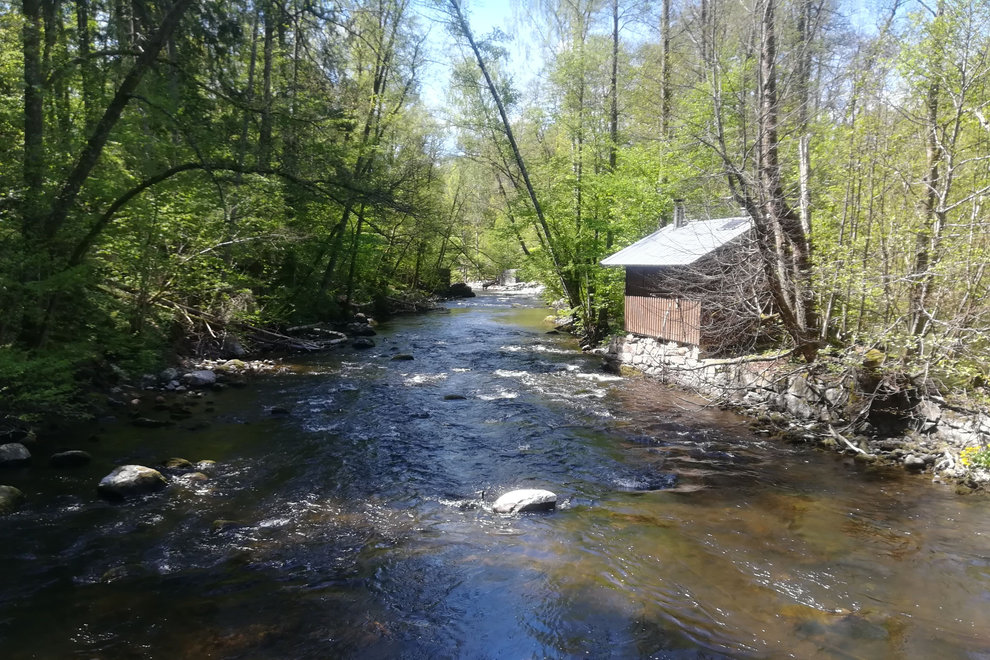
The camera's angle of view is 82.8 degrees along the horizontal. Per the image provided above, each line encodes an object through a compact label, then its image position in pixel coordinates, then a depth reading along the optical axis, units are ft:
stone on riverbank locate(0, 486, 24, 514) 19.71
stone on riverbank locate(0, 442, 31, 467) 23.44
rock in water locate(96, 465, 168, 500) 21.24
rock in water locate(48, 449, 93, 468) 24.00
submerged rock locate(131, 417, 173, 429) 29.96
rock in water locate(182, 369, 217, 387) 39.27
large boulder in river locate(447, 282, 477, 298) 133.80
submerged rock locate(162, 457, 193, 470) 24.50
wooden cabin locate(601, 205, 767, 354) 35.65
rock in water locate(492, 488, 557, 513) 21.89
